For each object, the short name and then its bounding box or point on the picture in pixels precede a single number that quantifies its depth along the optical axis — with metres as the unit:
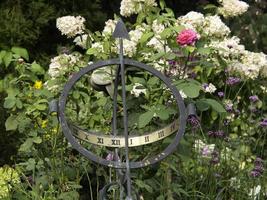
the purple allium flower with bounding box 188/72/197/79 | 4.95
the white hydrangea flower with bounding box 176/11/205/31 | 4.69
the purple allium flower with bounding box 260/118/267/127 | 4.99
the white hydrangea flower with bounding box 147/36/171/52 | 4.61
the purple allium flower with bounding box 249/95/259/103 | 5.08
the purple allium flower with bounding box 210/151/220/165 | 4.95
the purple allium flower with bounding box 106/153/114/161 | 4.31
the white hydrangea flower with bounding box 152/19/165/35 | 4.70
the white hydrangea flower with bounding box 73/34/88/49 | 4.95
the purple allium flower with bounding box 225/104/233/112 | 4.89
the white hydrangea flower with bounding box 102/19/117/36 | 4.67
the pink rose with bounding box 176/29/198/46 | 4.29
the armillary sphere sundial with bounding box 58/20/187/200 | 3.75
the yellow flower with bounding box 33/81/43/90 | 5.18
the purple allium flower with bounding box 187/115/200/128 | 4.65
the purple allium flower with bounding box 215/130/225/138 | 4.87
